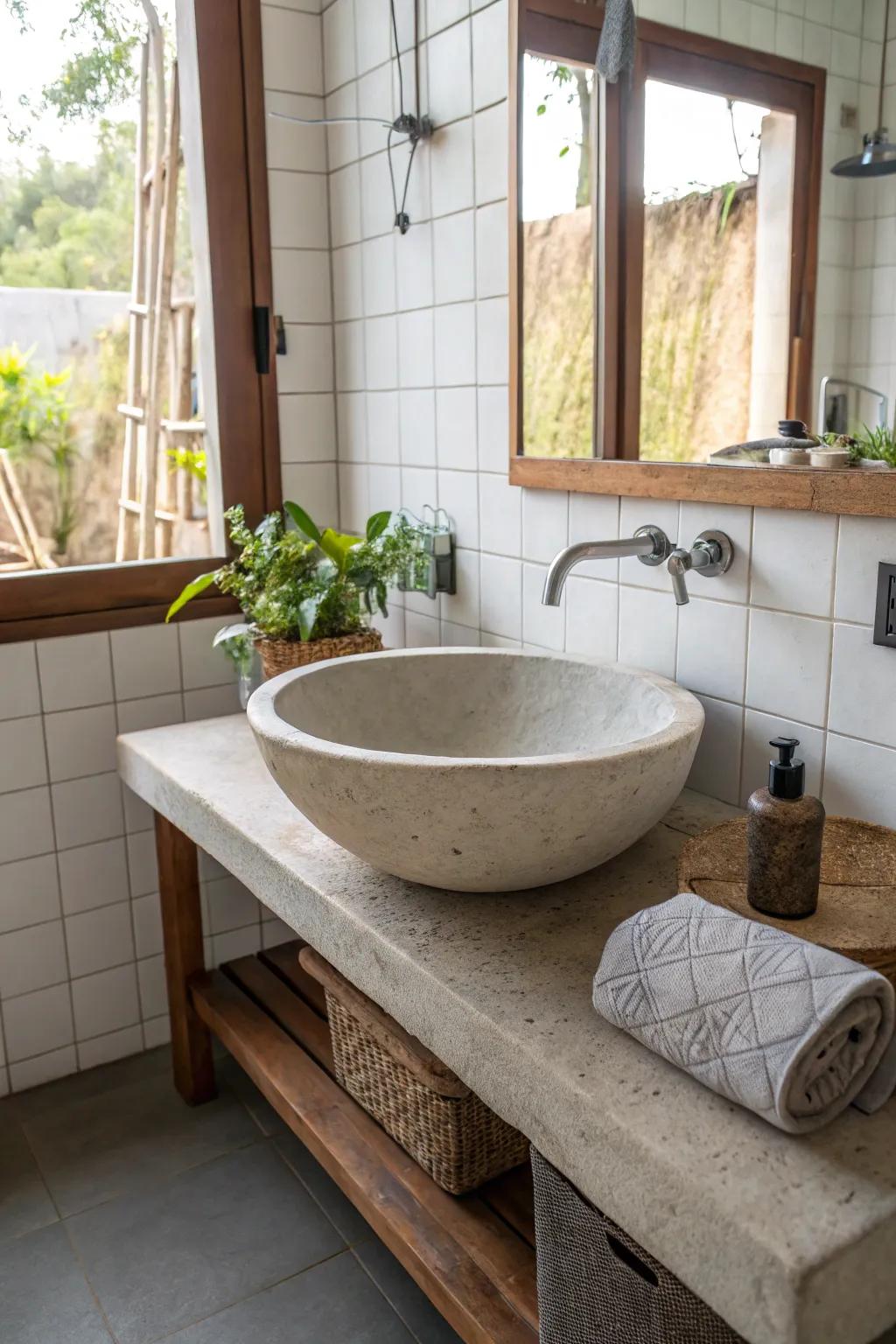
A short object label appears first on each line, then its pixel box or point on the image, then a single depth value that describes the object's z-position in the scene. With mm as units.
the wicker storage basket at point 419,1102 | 1366
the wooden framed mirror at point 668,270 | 1199
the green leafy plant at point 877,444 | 1147
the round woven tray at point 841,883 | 906
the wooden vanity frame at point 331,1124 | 1243
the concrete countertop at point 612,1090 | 681
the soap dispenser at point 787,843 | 939
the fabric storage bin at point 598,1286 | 898
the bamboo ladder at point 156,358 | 2113
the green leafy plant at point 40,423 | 2059
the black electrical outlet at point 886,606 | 1148
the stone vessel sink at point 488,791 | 995
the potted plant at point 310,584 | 1747
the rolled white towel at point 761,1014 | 739
